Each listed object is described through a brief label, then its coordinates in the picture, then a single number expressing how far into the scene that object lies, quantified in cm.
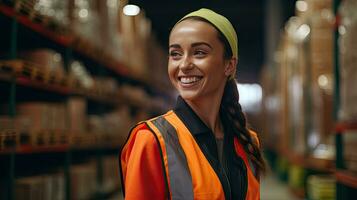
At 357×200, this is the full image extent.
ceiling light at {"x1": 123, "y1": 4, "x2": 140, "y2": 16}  947
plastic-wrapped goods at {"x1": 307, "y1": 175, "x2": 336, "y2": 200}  596
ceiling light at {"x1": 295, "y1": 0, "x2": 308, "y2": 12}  739
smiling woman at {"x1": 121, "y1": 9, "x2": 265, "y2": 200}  167
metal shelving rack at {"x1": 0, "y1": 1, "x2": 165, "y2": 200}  423
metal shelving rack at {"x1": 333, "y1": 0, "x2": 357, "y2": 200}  462
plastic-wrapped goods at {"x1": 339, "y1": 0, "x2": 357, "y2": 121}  427
